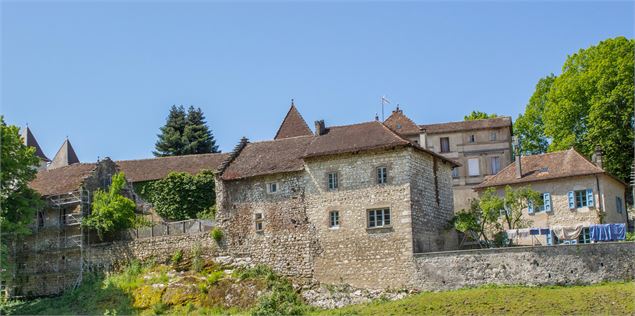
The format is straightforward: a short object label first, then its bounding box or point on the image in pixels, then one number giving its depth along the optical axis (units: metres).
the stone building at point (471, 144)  57.59
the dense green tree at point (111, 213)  43.28
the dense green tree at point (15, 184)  39.69
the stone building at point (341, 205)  36.31
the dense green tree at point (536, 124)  60.75
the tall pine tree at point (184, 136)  66.94
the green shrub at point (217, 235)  40.06
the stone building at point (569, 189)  42.75
